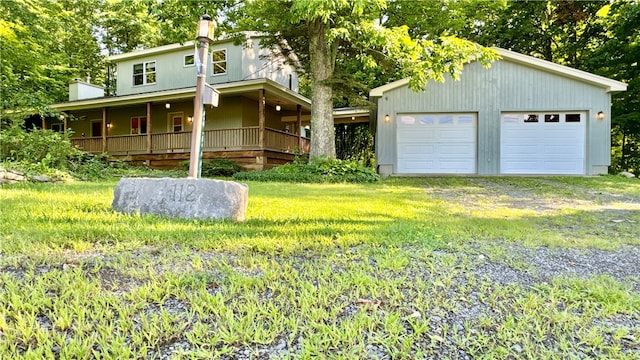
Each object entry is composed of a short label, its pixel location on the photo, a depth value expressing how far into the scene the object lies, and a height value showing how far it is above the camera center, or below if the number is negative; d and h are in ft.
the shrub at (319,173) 32.48 -0.30
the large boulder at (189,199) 12.26 -0.97
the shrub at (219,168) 41.55 +0.14
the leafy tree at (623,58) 47.73 +14.65
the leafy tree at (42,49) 36.86 +19.10
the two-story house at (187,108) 45.55 +8.67
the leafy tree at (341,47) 32.04 +10.90
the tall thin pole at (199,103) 13.80 +2.40
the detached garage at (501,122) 37.70 +4.92
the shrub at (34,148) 28.71 +1.57
